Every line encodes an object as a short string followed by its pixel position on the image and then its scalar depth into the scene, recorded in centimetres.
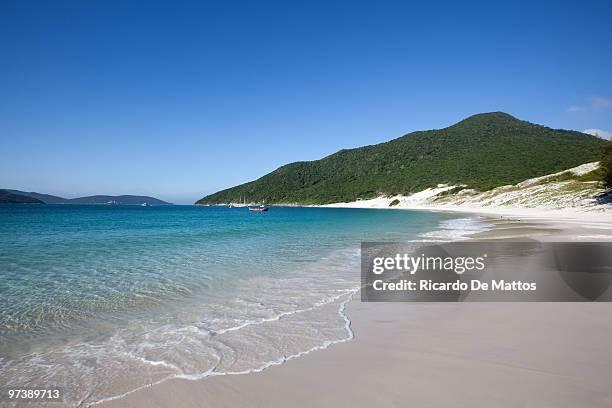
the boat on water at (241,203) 19158
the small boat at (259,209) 10138
